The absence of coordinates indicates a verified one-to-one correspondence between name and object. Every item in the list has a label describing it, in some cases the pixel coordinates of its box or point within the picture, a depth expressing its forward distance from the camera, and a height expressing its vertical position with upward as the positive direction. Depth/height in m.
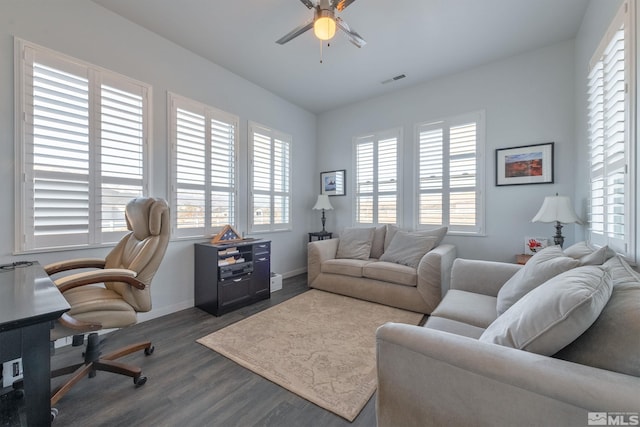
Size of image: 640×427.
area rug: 1.62 -1.12
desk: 0.86 -0.45
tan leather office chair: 1.49 -0.55
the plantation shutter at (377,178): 4.04 +0.58
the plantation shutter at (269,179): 3.79 +0.53
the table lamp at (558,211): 2.42 +0.03
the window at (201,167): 2.92 +0.56
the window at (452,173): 3.39 +0.56
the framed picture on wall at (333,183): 4.58 +0.56
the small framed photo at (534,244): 2.83 -0.34
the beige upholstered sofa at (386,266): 2.77 -0.66
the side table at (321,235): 4.46 -0.39
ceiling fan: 1.91 +1.51
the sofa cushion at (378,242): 3.74 -0.43
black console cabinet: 2.83 -0.75
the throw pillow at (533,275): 1.43 -0.36
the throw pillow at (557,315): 0.83 -0.35
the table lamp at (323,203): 4.38 +0.17
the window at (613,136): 1.55 +0.56
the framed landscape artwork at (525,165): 2.96 +0.60
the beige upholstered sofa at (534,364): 0.71 -0.48
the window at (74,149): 2.01 +0.56
